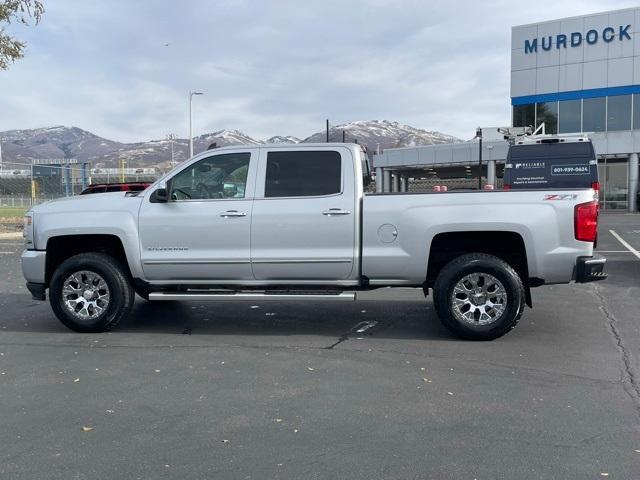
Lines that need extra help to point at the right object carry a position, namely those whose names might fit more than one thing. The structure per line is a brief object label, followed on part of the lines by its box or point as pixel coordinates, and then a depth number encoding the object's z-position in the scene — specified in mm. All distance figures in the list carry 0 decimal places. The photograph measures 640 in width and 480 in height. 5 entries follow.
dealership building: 36000
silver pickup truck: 6293
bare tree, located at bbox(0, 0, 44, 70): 16594
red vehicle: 14633
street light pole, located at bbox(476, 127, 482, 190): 32562
